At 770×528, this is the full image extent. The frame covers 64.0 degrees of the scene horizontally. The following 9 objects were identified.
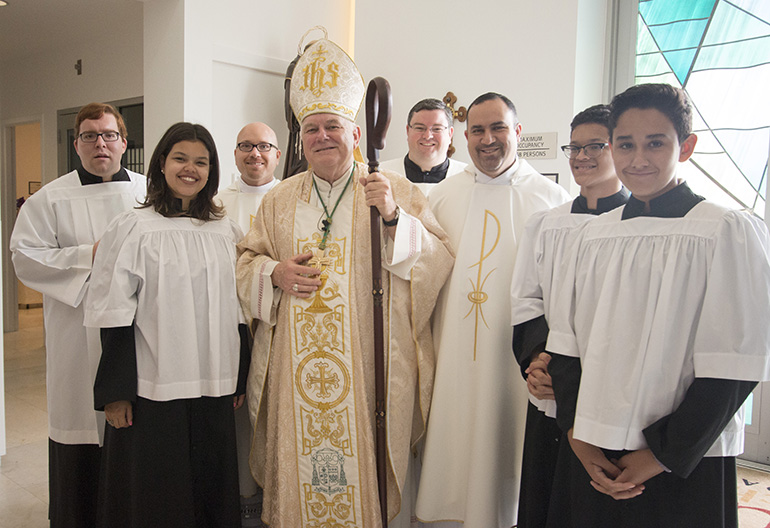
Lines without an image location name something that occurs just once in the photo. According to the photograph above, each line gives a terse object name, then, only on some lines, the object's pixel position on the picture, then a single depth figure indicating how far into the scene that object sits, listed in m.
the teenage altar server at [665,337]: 1.45
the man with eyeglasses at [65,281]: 2.58
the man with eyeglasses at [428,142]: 3.74
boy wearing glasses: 2.02
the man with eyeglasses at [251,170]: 3.22
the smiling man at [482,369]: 2.37
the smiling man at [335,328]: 2.36
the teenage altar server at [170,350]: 2.21
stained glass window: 4.06
